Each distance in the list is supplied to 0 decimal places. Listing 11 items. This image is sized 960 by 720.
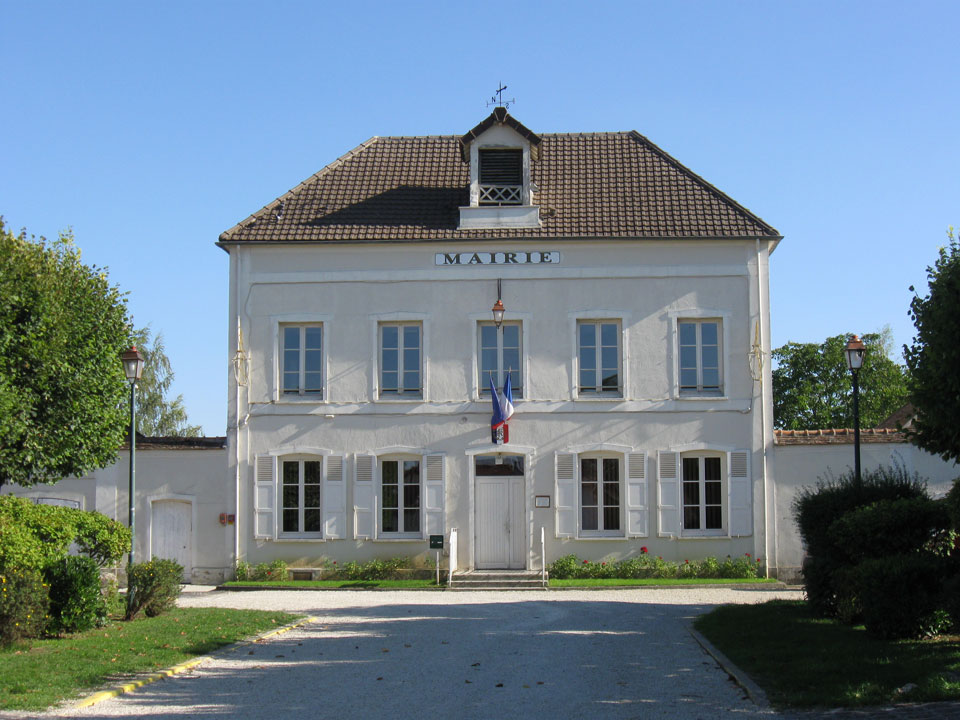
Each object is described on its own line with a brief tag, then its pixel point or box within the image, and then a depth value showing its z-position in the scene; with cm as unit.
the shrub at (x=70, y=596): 1350
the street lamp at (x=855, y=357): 1683
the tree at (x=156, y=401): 4200
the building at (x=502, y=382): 2283
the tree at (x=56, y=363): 1527
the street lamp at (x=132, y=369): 1595
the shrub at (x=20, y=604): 1189
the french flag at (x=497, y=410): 2248
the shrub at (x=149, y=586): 1541
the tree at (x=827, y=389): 4397
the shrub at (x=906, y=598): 1157
